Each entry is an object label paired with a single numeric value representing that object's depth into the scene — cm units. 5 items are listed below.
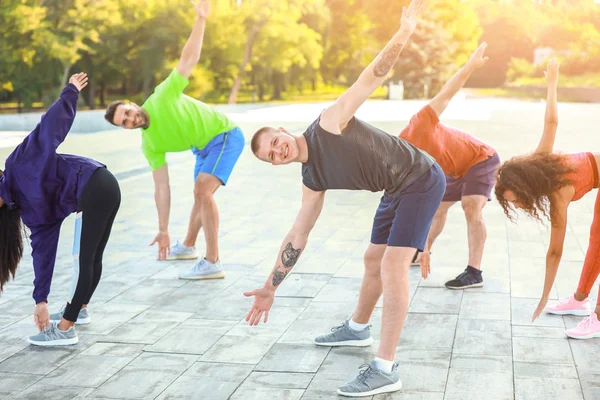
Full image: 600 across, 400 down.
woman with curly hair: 470
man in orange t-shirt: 621
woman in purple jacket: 485
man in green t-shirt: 693
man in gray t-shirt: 421
